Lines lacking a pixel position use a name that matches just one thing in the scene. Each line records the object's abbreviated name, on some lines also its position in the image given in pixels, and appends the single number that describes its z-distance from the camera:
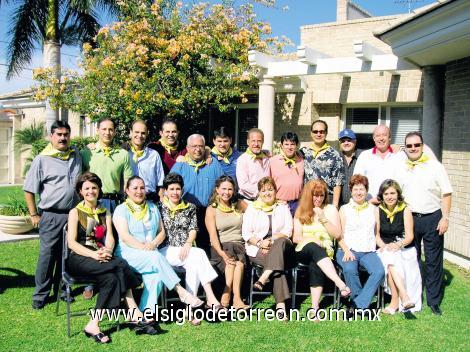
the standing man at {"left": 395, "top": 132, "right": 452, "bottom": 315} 4.95
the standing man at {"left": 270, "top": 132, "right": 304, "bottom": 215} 5.40
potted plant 8.31
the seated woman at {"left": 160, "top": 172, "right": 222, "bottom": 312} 4.69
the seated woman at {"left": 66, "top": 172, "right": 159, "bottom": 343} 4.22
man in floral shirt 5.43
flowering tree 10.02
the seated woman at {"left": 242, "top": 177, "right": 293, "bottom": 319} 4.91
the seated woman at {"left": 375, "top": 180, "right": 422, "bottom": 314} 4.93
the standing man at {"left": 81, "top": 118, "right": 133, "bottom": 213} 5.01
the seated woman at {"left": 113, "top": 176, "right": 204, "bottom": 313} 4.47
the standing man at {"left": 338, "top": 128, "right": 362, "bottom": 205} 5.63
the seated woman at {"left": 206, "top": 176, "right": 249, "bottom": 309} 4.83
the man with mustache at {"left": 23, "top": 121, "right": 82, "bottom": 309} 4.79
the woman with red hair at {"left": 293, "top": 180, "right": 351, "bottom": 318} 4.84
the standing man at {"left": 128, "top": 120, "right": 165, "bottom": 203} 5.27
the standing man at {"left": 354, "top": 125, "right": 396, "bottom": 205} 5.29
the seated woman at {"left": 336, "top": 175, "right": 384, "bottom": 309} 4.86
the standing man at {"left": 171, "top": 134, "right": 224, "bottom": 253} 5.25
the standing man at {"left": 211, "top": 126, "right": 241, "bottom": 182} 5.56
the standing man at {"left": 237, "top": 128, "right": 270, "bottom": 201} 5.49
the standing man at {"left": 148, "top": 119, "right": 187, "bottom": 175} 5.47
